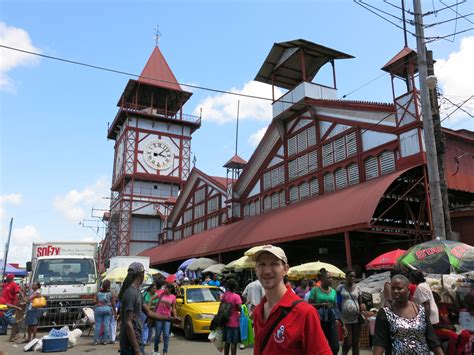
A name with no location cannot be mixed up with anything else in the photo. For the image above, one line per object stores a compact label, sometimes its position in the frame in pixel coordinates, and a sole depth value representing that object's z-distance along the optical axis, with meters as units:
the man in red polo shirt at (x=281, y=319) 2.42
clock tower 50.35
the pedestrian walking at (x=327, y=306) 7.43
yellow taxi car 12.38
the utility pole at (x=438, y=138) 11.14
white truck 13.70
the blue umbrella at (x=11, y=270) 26.94
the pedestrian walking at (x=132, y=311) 4.62
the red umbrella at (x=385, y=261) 12.95
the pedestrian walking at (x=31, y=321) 12.33
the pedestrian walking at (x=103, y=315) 12.02
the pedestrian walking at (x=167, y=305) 9.45
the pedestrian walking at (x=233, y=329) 8.28
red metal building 15.60
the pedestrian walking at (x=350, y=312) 7.90
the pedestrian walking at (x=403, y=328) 3.79
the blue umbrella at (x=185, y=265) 24.90
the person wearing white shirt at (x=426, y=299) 5.46
